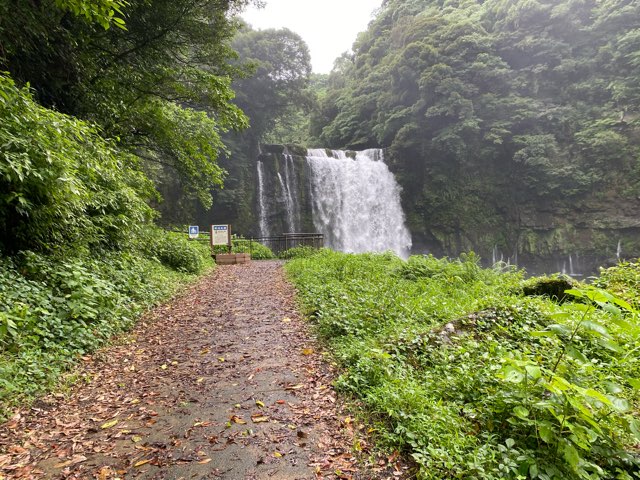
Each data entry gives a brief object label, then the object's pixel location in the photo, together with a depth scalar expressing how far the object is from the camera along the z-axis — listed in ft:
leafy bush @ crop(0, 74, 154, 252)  13.23
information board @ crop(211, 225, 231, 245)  46.93
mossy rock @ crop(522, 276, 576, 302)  19.42
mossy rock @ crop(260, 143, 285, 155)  82.53
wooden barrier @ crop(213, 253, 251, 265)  45.73
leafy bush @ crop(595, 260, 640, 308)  18.34
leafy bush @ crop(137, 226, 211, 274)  29.01
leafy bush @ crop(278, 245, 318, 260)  49.77
